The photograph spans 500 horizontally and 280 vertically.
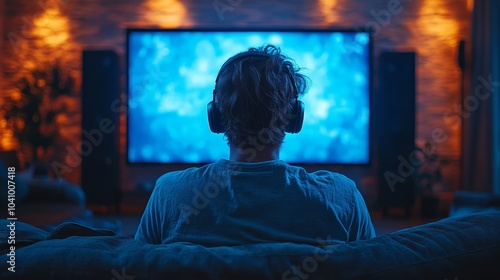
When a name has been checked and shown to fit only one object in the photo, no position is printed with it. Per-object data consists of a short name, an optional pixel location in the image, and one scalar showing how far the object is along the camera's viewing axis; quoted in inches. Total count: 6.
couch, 29.5
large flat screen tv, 196.1
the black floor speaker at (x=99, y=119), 196.4
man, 38.6
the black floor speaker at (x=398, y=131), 192.5
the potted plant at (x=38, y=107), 193.6
